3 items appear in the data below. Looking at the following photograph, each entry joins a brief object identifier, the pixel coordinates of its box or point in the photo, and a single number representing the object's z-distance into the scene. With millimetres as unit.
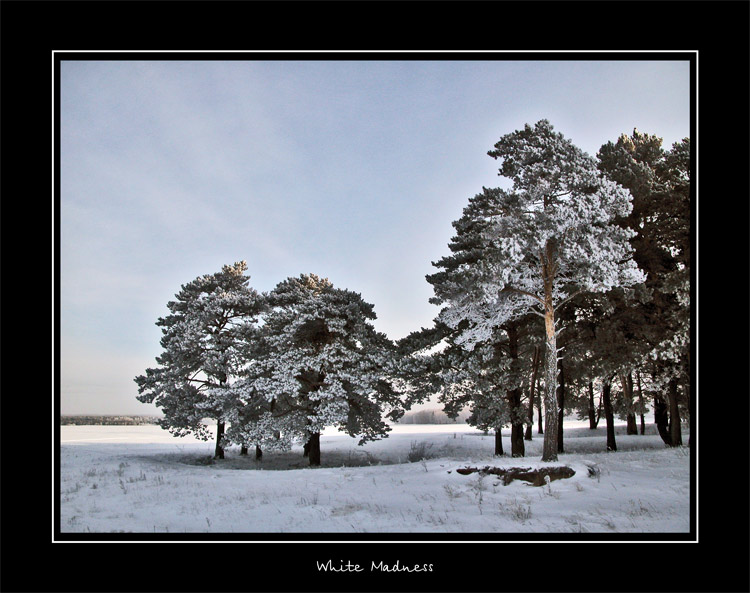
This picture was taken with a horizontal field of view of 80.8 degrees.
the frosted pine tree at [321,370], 20453
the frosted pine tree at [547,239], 13570
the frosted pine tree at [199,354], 21797
